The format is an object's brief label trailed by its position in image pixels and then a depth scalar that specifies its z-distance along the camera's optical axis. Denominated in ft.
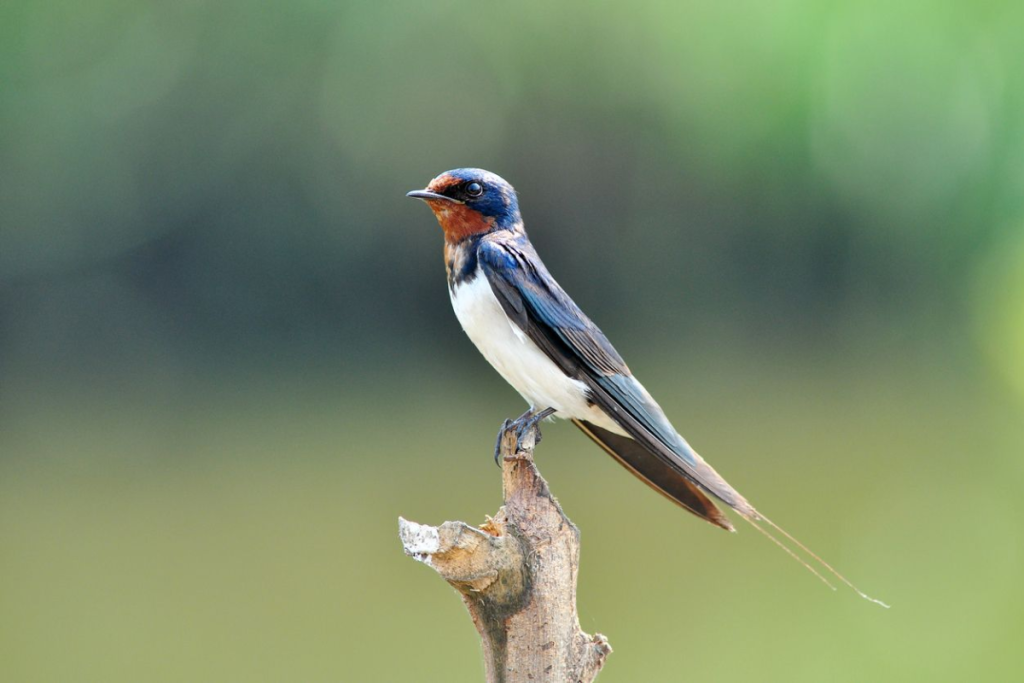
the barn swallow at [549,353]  19.93
